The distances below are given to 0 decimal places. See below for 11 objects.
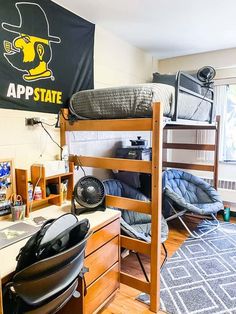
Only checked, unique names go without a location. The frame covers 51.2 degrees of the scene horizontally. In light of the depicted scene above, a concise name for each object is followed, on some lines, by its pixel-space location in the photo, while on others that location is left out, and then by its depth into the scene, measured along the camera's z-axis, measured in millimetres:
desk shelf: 1799
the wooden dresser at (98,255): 1502
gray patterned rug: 1864
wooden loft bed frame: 1714
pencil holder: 1693
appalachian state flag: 1798
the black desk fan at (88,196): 1875
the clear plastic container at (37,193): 1886
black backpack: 1042
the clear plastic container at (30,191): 1828
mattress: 1761
